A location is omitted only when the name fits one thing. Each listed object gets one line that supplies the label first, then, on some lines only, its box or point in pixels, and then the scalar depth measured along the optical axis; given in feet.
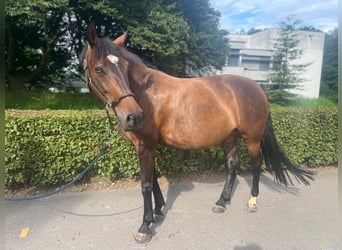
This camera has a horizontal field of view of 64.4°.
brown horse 7.57
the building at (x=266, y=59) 102.58
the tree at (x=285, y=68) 73.97
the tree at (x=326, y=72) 89.67
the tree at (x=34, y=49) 33.60
